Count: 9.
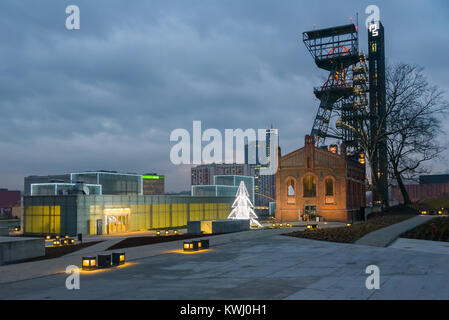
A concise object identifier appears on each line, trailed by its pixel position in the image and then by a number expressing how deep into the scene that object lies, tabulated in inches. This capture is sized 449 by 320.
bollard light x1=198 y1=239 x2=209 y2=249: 997.9
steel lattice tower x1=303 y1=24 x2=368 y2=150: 3228.3
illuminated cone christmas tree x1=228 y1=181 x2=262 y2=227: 2137.1
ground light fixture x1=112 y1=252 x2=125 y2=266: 761.0
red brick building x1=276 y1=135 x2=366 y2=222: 2409.0
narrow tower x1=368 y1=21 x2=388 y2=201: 3592.5
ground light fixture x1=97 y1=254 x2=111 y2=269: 725.3
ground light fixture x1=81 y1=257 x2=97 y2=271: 714.3
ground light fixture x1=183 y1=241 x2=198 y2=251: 957.2
